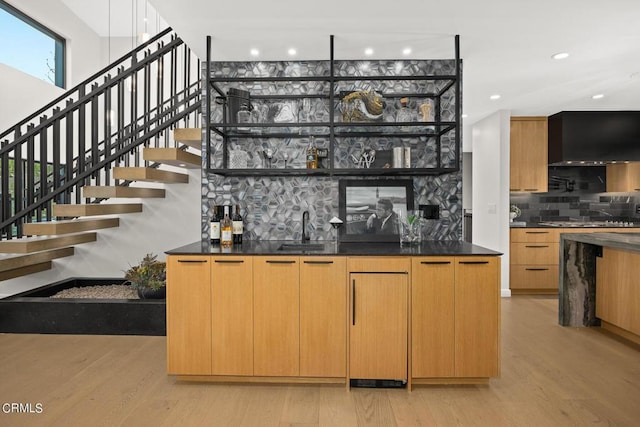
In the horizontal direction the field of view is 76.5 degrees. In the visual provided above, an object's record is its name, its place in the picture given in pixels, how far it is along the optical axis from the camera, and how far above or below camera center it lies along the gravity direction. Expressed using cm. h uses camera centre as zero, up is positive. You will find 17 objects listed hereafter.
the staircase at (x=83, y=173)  400 +37
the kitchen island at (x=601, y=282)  365 -72
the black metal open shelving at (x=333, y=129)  313 +66
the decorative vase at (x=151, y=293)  391 -81
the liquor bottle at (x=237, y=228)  324 -15
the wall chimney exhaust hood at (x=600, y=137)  565 +101
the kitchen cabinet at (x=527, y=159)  586 +73
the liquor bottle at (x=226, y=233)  312 -19
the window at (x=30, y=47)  559 +242
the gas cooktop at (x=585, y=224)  571 -21
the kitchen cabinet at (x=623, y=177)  589 +48
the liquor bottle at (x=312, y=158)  335 +42
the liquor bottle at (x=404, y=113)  330 +78
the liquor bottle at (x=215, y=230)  317 -17
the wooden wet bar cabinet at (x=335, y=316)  269 -72
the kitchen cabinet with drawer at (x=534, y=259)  565 -69
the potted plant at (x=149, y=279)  392 -70
